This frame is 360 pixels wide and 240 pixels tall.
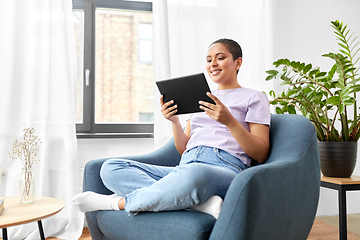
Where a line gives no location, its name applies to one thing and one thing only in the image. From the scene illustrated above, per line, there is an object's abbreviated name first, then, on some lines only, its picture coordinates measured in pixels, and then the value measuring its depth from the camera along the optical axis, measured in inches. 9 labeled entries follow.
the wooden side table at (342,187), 59.1
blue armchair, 35.8
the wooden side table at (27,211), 44.5
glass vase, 56.0
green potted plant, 65.1
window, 91.7
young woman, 40.9
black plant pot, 65.2
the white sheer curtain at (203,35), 87.3
